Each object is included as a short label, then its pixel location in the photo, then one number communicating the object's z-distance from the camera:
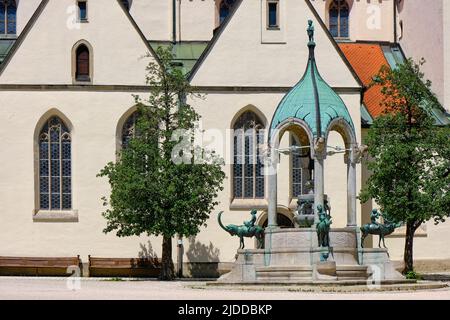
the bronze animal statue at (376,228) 46.62
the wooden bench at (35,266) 58.97
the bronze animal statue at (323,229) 43.50
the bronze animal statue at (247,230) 46.53
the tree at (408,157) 53.81
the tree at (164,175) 55.22
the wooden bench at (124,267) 59.31
